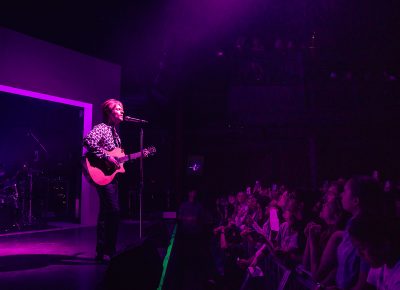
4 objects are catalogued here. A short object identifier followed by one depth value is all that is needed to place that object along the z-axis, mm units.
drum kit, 7141
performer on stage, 3281
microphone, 3574
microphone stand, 3410
